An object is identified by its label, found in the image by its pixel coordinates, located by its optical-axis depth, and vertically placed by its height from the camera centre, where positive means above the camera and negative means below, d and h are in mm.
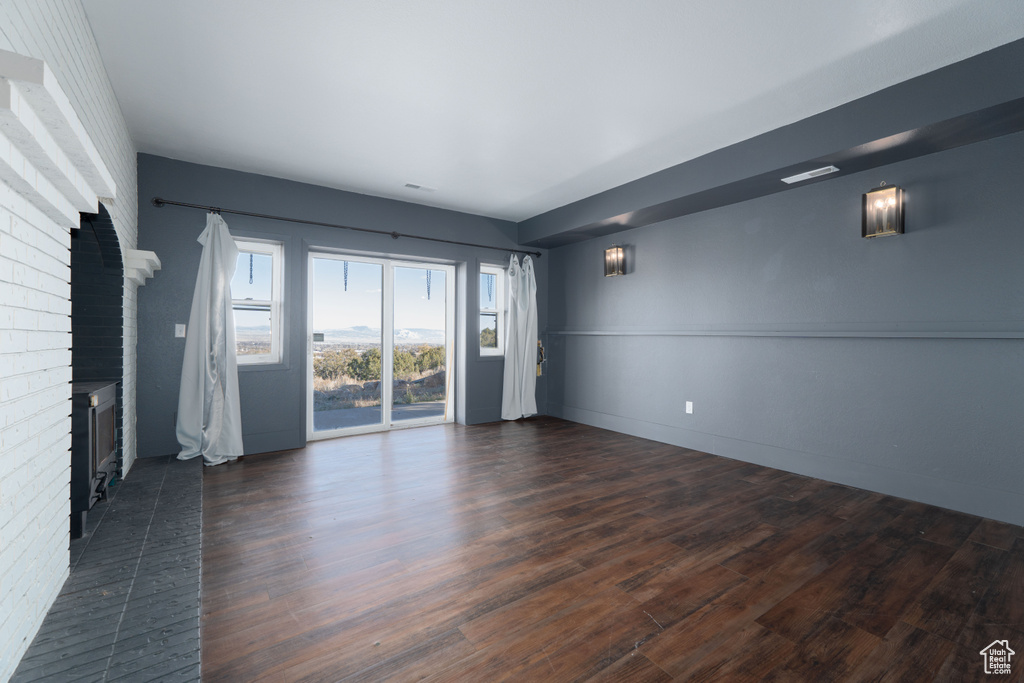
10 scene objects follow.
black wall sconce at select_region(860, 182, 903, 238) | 3168 +907
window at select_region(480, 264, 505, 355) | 6143 +406
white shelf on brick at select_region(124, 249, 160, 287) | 3236 +580
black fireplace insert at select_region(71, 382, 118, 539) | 2332 -569
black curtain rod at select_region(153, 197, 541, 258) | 3957 +1218
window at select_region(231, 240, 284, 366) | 4484 +395
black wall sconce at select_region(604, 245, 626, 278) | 5367 +951
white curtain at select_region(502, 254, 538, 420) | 6031 -51
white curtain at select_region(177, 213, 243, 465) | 3959 -223
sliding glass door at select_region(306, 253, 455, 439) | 5004 -47
